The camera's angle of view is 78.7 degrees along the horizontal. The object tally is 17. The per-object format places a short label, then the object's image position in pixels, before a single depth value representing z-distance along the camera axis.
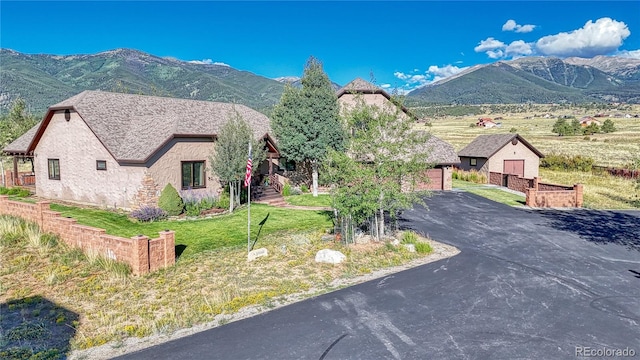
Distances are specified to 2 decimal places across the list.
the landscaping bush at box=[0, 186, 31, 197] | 26.26
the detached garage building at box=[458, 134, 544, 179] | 37.16
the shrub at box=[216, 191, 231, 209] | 22.72
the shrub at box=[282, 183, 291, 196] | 27.97
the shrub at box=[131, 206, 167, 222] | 19.83
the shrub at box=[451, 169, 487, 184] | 37.76
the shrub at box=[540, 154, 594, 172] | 43.16
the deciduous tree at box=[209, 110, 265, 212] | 20.88
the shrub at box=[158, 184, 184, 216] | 20.73
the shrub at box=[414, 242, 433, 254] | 15.23
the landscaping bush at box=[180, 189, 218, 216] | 21.44
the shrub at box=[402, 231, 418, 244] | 16.15
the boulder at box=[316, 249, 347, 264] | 14.09
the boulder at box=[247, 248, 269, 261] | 14.42
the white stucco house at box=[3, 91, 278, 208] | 21.30
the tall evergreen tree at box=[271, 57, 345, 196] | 26.66
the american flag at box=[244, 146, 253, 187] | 15.13
